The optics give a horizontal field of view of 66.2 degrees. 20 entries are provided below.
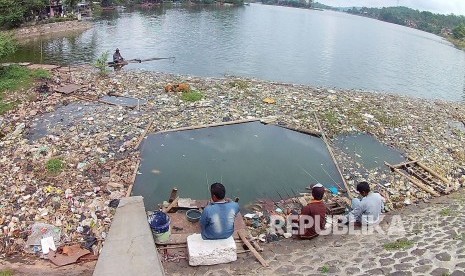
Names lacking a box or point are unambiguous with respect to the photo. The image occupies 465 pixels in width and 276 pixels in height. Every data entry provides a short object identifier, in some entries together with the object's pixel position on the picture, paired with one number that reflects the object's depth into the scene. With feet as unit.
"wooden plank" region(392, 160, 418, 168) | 33.19
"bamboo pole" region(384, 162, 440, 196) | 28.95
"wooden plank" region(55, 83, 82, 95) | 47.04
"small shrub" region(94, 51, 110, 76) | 58.75
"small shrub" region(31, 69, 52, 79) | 52.07
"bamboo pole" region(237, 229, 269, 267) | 19.08
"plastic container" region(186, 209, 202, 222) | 22.39
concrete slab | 15.90
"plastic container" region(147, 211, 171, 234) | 19.75
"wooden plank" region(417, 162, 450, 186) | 30.66
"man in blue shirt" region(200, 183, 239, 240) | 18.30
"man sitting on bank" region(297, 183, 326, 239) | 21.26
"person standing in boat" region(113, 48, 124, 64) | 72.17
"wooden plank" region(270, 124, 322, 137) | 38.95
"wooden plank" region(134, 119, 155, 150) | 33.42
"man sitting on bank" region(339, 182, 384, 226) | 21.94
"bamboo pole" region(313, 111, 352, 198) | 28.80
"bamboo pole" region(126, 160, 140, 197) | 25.95
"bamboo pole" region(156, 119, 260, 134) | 37.45
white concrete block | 18.35
